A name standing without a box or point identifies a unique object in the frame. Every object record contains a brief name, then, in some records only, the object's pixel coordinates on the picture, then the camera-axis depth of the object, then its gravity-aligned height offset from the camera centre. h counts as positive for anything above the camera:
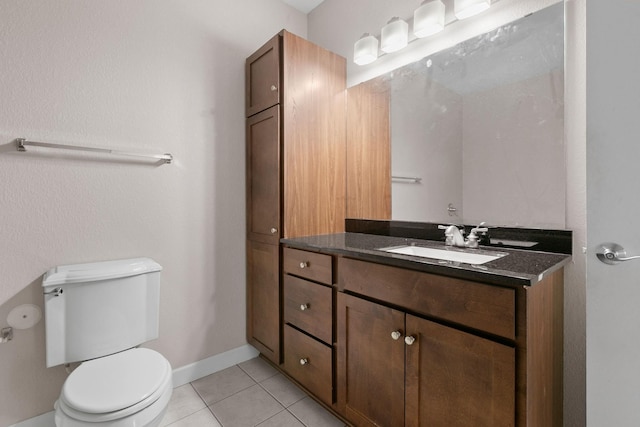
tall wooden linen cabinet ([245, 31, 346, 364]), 1.78 +0.33
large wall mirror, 1.25 +0.40
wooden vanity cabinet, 0.86 -0.47
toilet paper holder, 1.33 -0.54
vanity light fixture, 1.42 +0.98
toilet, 1.02 -0.59
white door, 0.87 +0.02
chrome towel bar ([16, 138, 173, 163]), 1.34 +0.31
